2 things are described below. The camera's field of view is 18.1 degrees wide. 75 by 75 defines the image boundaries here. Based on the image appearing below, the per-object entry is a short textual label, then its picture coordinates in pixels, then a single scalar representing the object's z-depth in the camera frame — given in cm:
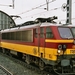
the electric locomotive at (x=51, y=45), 1040
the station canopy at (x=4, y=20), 5106
